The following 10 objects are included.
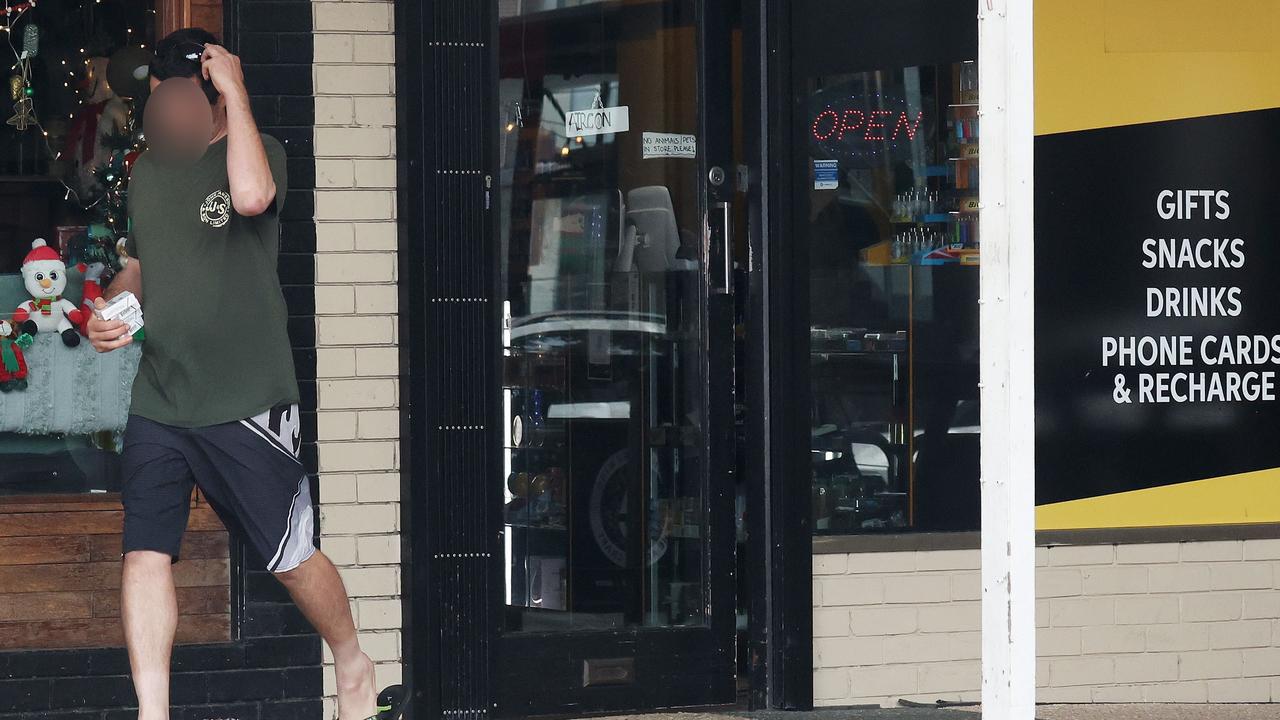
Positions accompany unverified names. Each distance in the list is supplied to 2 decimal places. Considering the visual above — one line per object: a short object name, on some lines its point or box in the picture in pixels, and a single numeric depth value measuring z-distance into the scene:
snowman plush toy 10.62
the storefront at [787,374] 10.88
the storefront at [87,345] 10.53
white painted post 7.54
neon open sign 11.35
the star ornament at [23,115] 10.61
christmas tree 10.71
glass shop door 11.09
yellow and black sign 11.51
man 8.51
